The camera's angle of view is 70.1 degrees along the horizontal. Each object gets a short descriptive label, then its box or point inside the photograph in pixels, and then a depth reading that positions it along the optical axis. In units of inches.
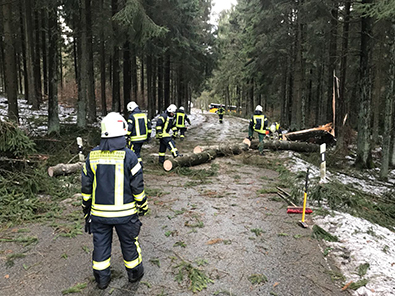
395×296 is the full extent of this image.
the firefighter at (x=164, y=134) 398.6
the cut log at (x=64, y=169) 304.5
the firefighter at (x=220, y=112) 1193.4
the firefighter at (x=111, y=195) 135.7
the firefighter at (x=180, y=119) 666.8
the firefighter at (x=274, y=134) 611.5
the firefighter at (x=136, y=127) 338.6
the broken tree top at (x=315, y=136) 617.3
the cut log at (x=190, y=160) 383.6
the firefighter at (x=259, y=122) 481.3
